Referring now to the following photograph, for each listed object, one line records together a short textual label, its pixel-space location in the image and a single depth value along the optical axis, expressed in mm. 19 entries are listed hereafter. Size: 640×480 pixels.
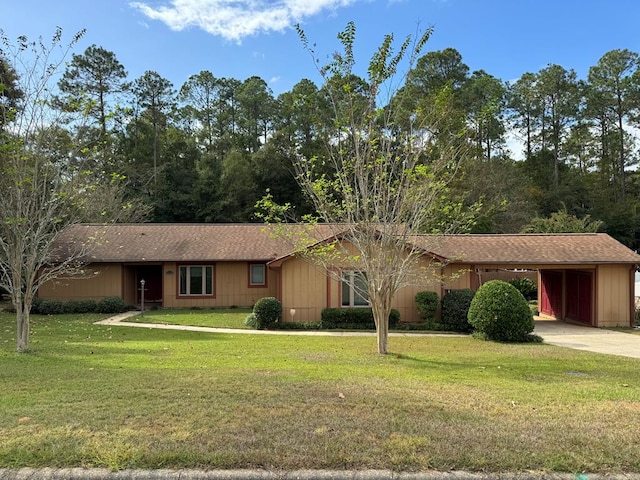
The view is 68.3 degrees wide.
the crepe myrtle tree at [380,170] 10281
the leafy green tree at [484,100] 42406
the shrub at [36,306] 19594
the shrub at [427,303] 16625
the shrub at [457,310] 16062
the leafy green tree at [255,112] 50219
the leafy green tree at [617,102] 46250
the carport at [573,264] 17891
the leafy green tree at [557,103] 48719
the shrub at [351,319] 16453
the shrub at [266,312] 15734
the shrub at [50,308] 19453
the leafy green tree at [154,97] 46531
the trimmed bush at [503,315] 13188
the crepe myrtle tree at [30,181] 9922
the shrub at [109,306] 19969
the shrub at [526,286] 26062
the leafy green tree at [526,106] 49812
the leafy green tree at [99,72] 39709
